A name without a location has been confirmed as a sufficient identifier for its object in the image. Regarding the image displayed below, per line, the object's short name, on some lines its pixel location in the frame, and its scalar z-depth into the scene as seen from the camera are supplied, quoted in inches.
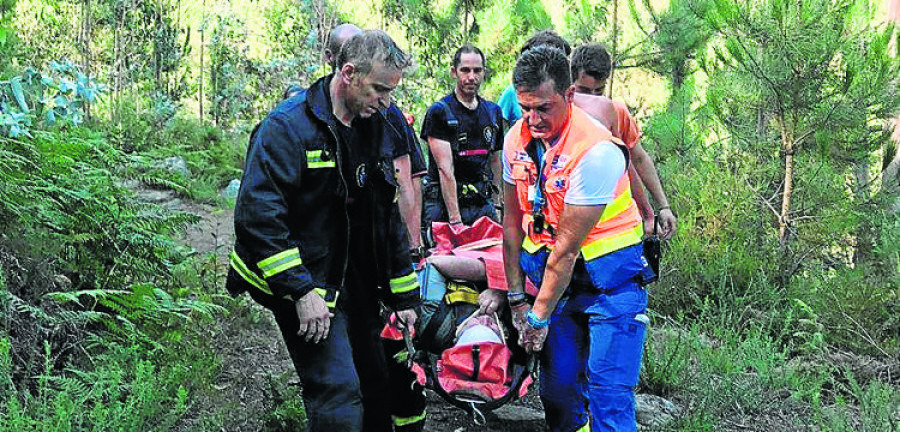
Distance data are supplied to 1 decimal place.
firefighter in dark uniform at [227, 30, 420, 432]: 114.7
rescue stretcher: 155.4
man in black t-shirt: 238.7
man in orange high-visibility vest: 127.6
